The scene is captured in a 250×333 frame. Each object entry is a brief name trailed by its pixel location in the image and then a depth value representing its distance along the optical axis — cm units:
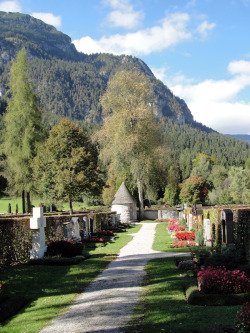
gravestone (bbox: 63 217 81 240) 1864
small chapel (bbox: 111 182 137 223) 4097
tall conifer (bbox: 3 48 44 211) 3425
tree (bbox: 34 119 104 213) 3388
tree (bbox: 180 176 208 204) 7287
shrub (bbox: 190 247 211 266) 1019
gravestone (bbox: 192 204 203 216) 2172
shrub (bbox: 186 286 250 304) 711
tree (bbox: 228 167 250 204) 6866
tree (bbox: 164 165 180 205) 7556
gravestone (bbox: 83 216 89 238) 2250
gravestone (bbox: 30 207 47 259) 1430
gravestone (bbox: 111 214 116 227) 3315
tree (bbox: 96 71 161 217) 3988
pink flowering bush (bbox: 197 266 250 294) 740
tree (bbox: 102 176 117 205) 6256
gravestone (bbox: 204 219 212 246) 1736
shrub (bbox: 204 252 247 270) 863
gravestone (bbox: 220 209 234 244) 1335
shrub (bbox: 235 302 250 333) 482
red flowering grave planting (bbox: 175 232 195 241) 1984
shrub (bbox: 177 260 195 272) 1077
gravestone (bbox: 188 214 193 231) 2527
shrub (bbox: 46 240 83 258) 1430
